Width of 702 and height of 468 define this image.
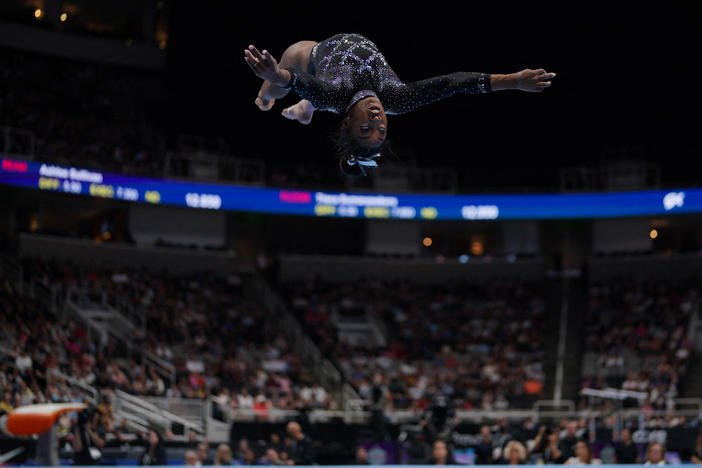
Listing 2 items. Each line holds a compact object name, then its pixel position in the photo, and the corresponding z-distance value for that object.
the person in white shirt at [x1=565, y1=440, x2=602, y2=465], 11.44
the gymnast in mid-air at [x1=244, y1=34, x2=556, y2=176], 5.40
